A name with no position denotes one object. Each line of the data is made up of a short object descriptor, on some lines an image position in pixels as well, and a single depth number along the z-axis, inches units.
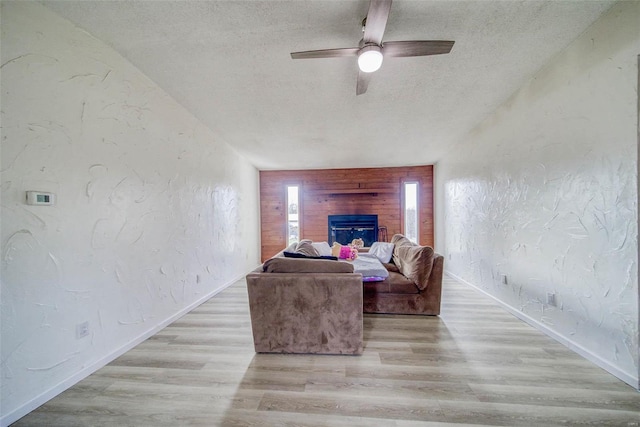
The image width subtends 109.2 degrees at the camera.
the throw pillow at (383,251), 141.6
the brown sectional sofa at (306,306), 75.1
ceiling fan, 59.0
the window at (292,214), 239.5
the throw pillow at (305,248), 115.0
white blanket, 106.7
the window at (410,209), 227.1
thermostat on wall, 55.0
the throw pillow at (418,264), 102.9
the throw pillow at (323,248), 153.7
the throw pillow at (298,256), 87.3
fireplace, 228.5
